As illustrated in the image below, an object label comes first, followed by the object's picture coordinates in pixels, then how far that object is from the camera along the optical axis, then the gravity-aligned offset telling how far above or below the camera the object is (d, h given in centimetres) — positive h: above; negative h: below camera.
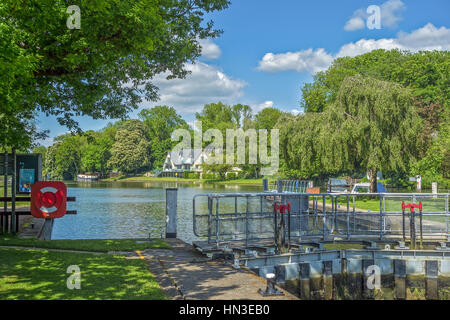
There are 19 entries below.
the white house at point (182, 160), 12209 +349
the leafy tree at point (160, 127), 12206 +1390
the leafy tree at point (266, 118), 9428 +1257
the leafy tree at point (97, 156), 11644 +453
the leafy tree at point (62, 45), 795 +287
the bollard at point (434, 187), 3526 -140
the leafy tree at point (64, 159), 9925 +345
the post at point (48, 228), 1389 -186
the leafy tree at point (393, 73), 5325 +1338
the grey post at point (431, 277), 1214 -307
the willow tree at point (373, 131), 3036 +295
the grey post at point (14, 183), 1502 -38
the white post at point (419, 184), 4356 -140
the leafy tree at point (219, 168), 9338 +80
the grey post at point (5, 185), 1493 -47
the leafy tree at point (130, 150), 11369 +613
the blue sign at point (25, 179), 1647 -25
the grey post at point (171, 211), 1426 -133
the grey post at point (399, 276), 1221 -308
